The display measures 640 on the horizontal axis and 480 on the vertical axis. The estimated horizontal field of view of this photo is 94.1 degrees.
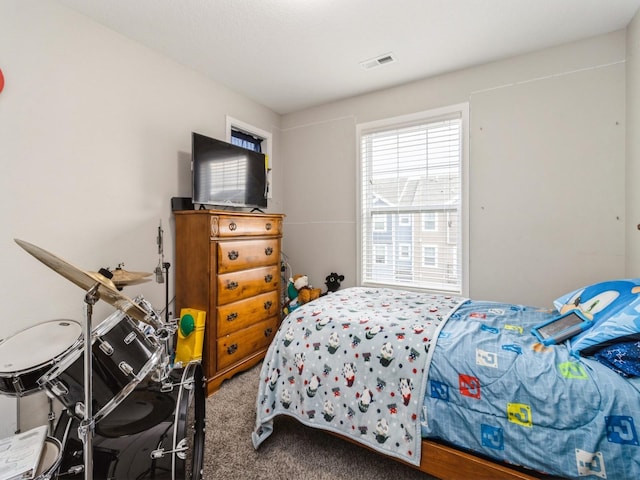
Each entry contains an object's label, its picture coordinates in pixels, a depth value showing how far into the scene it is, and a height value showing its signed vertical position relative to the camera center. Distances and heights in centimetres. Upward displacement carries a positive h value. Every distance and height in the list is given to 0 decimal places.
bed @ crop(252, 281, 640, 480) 110 -69
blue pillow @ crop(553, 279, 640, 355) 120 -38
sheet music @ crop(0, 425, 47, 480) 98 -79
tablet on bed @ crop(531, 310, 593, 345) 140 -49
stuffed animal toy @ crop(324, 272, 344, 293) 327 -54
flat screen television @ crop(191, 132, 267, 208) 242 +53
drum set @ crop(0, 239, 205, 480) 106 -61
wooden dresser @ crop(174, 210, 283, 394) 227 -39
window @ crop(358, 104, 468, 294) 275 +30
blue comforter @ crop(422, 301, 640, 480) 106 -70
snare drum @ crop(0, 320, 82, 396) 111 -48
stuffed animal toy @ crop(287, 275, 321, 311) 321 -64
